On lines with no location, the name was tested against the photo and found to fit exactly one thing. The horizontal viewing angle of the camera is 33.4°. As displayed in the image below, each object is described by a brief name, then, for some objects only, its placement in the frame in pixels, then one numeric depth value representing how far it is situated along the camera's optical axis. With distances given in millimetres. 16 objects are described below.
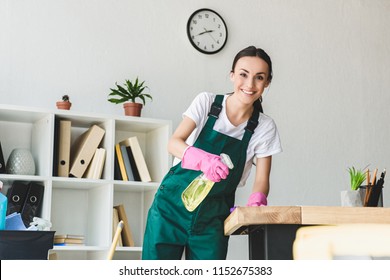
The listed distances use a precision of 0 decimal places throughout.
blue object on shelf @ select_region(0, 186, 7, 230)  1898
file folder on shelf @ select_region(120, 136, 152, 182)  3744
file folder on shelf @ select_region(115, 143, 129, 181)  3702
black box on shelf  1832
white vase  3467
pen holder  2480
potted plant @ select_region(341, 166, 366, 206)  2545
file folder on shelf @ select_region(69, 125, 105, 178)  3577
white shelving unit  3496
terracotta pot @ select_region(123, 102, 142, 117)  3812
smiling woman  2289
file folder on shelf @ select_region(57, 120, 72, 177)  3535
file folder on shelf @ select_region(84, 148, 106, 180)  3600
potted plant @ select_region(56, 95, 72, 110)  3643
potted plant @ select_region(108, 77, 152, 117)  3812
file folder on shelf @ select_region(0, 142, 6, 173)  3449
